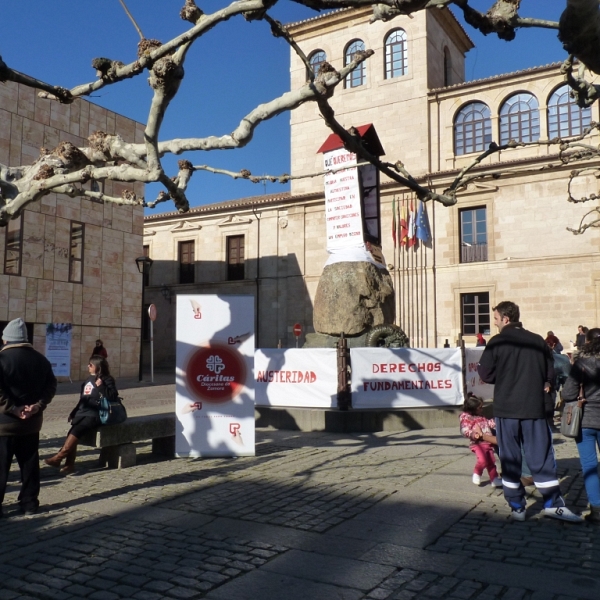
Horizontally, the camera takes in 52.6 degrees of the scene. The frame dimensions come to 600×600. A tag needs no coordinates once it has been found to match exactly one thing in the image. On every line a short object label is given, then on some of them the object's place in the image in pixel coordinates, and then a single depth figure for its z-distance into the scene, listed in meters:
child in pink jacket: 6.20
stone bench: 6.98
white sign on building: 21.59
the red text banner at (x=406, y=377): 10.73
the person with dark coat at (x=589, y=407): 5.03
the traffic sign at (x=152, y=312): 23.06
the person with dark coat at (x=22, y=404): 5.32
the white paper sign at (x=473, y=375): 12.05
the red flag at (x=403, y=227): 29.78
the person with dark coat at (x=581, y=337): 18.20
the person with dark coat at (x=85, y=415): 6.95
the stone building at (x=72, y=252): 20.97
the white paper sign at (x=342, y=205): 14.13
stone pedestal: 13.84
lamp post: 23.81
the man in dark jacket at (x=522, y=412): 4.99
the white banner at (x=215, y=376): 7.68
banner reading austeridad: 10.74
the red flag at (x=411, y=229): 29.55
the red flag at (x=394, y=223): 29.97
